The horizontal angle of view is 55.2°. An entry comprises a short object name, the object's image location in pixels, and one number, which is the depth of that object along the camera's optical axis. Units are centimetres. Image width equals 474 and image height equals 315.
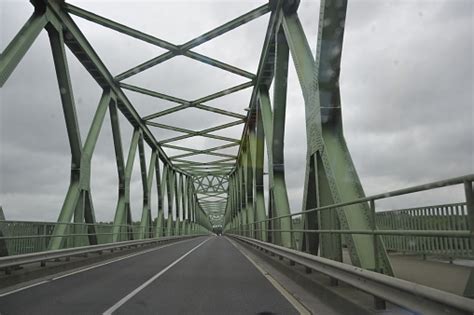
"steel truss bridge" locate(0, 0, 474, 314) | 438
